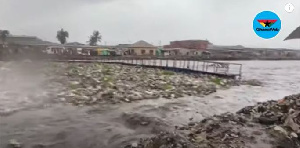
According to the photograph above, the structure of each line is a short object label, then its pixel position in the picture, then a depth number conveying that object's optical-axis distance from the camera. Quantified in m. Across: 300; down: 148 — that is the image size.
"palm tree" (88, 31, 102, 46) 58.99
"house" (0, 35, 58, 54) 46.90
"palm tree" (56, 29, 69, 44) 52.27
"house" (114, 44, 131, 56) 39.94
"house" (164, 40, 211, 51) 54.83
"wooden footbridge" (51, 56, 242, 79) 18.79
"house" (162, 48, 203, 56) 50.41
